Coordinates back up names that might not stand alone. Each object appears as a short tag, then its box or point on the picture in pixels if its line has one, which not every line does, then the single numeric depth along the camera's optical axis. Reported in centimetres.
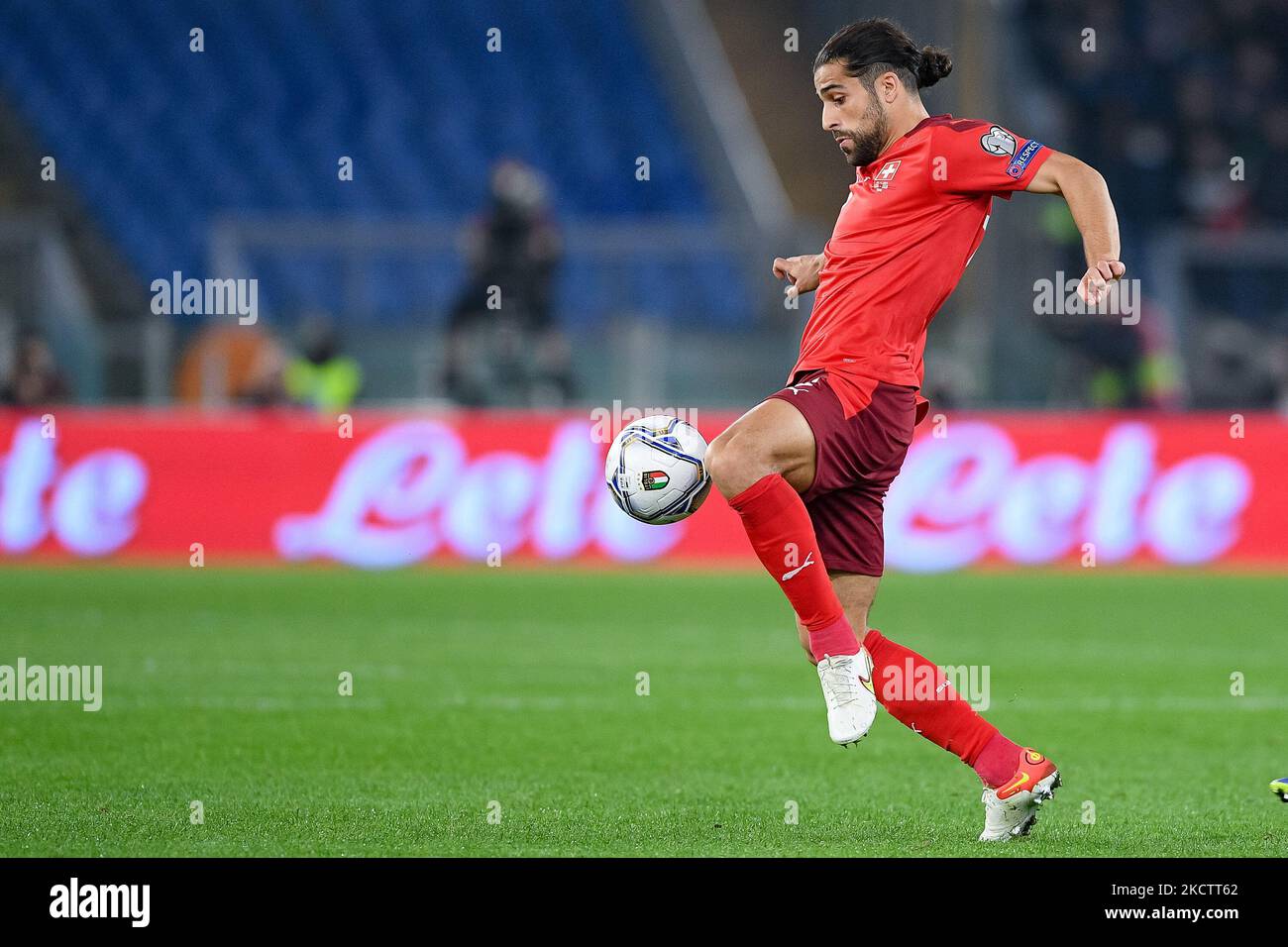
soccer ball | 541
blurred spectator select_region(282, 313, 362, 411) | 1702
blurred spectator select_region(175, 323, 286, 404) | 1598
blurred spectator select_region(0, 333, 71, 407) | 1535
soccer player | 516
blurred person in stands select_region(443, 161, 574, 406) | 1667
